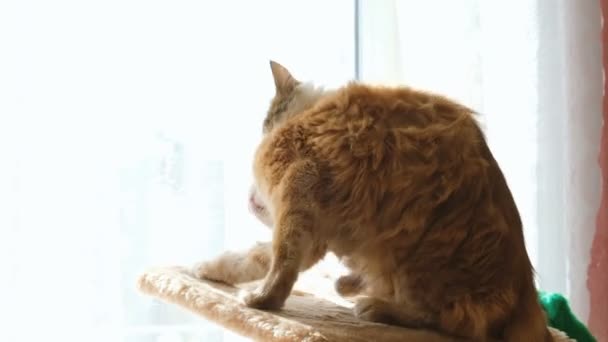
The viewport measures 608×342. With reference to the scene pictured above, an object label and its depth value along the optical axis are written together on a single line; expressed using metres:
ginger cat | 1.11
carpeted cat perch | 1.00
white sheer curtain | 1.70
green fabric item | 1.44
